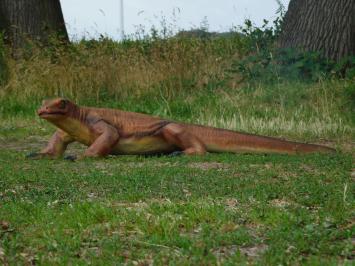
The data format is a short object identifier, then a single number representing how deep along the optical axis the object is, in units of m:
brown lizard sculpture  10.29
